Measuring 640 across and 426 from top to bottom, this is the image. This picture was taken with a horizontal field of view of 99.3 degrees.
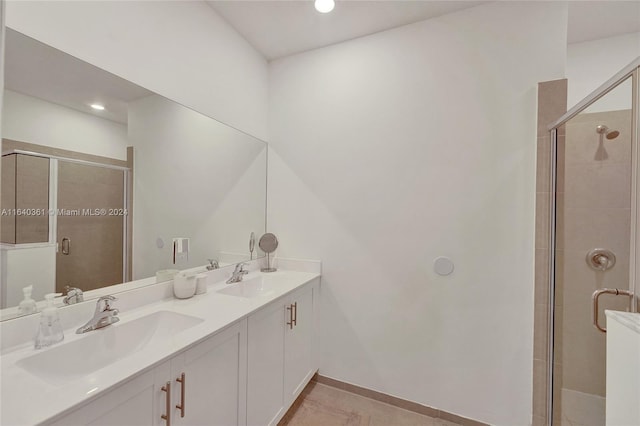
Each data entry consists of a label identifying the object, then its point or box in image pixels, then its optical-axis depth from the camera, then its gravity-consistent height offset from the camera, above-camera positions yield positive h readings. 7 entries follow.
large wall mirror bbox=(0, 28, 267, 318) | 1.04 +0.15
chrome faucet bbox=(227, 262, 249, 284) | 1.89 -0.45
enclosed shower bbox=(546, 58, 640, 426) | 1.05 -0.10
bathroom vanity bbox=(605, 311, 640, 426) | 0.83 -0.49
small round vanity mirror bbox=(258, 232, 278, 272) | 2.29 -0.27
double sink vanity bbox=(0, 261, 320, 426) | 0.78 -0.56
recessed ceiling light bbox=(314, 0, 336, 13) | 1.70 +1.31
